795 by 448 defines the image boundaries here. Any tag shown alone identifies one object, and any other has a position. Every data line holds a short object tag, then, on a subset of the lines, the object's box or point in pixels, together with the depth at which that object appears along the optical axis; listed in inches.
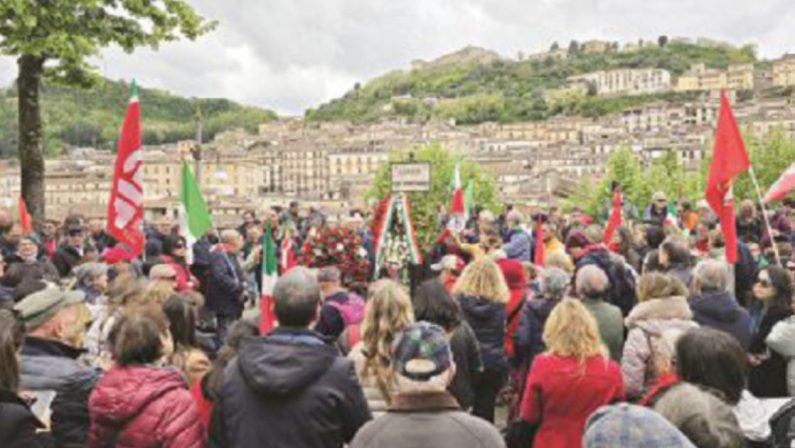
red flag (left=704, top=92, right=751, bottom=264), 362.3
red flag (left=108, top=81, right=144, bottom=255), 356.8
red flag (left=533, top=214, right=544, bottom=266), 472.7
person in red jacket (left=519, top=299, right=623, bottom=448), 217.2
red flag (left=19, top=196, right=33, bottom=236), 525.0
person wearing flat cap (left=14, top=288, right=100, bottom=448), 194.2
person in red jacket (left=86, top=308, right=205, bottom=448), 181.2
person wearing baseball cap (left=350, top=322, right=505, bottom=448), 148.0
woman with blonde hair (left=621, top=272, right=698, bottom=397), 232.5
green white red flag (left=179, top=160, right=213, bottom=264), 399.2
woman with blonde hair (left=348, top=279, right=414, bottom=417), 215.5
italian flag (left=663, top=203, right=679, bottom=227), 546.4
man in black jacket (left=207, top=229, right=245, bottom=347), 421.4
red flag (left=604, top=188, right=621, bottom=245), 532.8
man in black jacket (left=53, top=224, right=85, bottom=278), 467.8
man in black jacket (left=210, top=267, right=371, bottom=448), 178.2
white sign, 515.5
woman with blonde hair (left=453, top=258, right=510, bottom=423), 289.6
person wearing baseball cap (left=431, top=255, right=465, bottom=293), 368.3
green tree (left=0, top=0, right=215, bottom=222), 508.1
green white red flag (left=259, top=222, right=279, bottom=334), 255.0
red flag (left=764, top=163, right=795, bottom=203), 393.2
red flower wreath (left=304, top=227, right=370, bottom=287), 370.6
